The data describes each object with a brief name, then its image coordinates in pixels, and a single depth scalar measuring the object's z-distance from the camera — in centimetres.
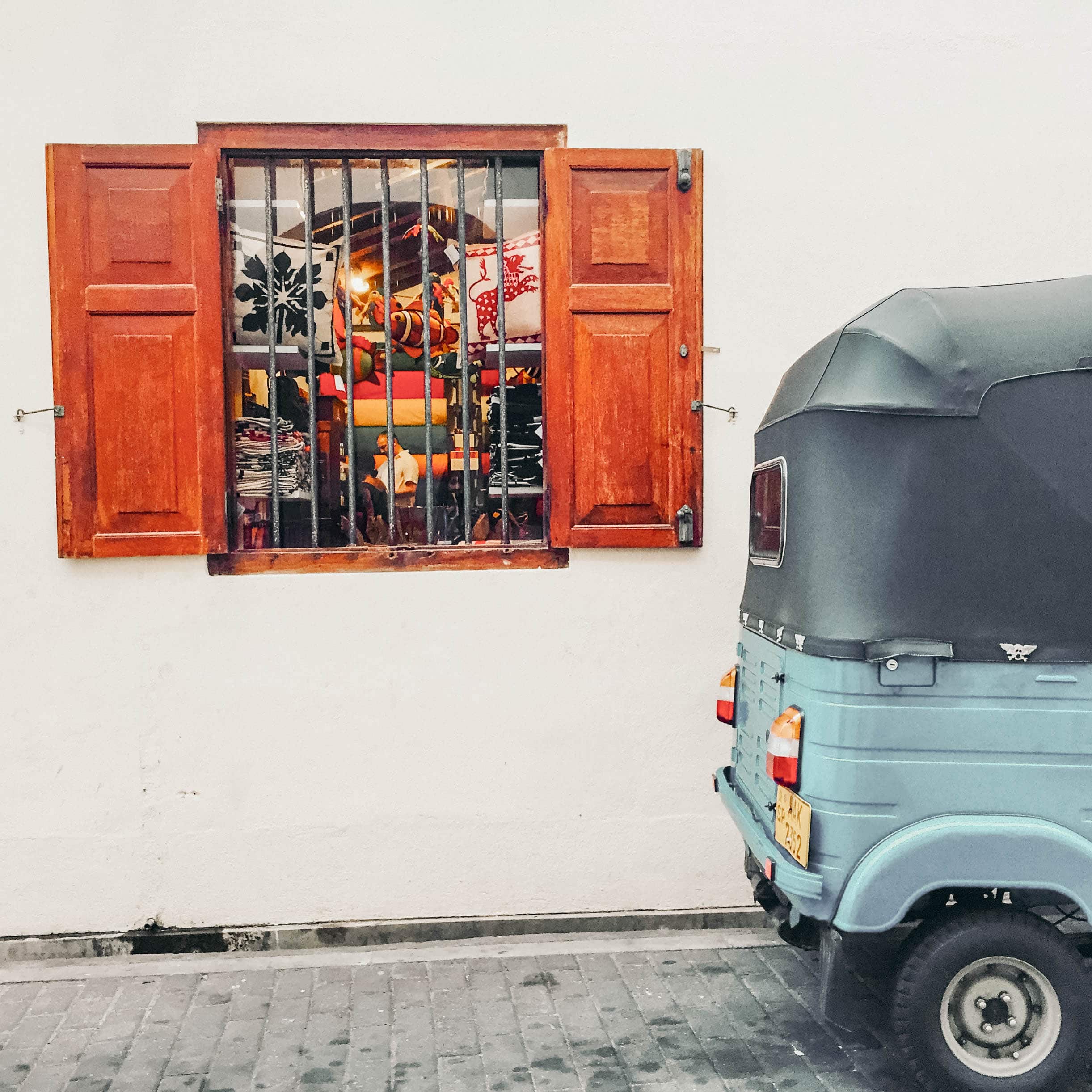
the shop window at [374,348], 465
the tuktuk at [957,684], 322
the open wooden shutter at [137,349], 462
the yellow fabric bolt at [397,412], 499
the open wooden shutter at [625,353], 482
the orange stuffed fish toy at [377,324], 500
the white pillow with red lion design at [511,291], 499
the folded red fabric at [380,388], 500
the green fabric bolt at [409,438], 499
